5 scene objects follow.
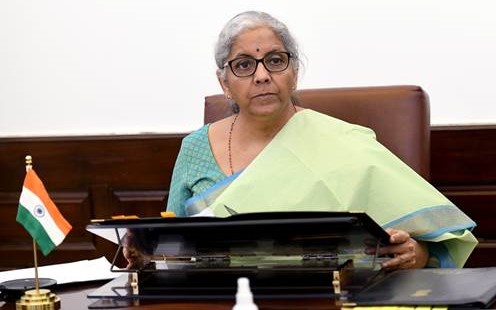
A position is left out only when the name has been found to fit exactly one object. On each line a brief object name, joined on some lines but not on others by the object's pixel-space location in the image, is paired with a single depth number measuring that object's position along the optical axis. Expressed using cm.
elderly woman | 354
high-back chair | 403
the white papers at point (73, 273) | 338
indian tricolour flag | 289
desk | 267
